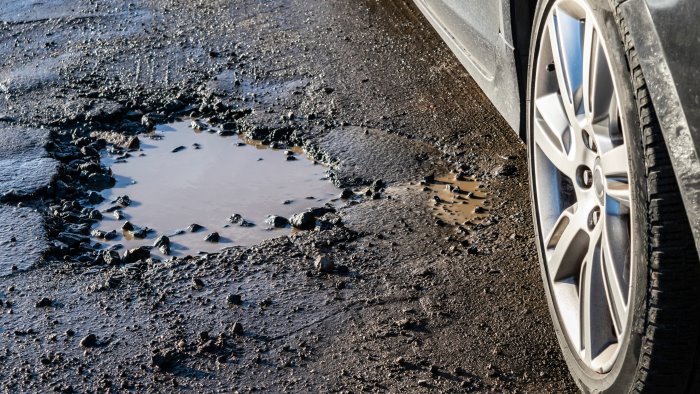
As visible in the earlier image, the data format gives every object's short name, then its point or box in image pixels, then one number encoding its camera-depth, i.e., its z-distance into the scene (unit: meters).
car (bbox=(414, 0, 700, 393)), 1.98
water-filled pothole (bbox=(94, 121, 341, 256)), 3.86
